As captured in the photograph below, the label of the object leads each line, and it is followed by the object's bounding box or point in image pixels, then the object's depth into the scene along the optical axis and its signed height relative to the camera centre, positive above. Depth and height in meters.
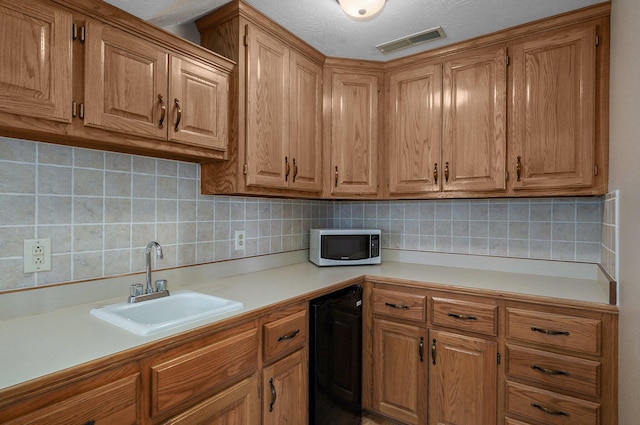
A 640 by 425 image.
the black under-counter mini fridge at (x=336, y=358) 1.68 -0.78
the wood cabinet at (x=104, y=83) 1.06 +0.46
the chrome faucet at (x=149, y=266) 1.51 -0.25
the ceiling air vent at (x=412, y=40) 1.91 +1.00
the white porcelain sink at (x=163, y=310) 1.15 -0.41
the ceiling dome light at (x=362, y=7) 1.55 +0.94
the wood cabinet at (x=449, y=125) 1.96 +0.53
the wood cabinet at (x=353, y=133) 2.29 +0.52
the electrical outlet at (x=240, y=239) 2.09 -0.18
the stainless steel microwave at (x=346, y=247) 2.38 -0.25
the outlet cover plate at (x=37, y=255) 1.27 -0.18
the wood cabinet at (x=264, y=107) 1.72 +0.57
